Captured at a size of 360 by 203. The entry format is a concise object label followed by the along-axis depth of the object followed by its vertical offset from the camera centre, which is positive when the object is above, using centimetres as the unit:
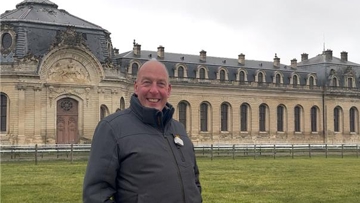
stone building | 4553 +243
